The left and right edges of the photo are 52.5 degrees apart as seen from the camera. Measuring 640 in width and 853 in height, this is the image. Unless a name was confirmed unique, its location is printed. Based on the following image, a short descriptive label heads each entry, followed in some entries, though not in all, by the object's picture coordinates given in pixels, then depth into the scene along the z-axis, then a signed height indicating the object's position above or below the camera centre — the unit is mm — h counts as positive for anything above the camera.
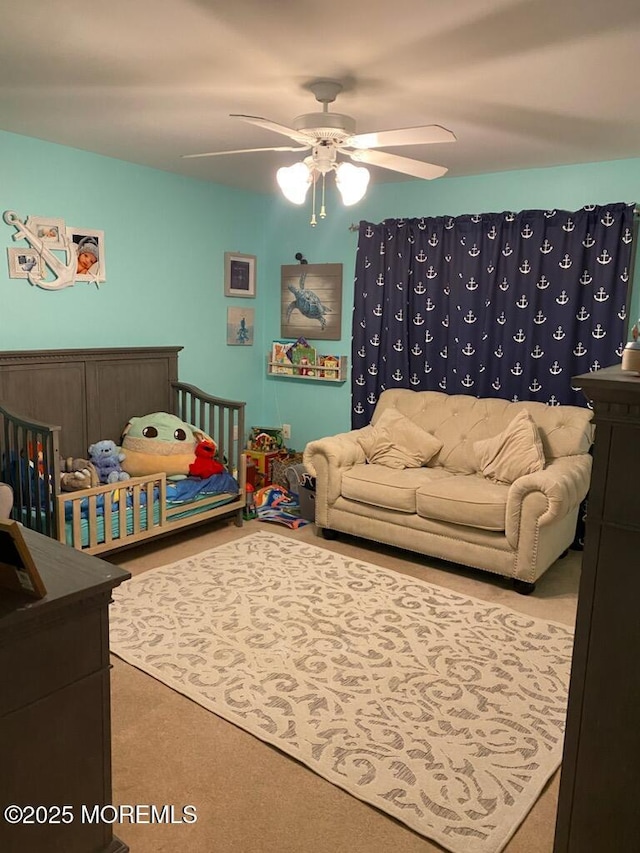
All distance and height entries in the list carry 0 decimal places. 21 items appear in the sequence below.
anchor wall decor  3760 +357
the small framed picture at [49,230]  3788 +483
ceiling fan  2506 +710
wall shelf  5098 -395
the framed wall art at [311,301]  5086 +164
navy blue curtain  3902 +170
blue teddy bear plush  3818 -868
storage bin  4438 -1232
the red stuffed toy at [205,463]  4098 -912
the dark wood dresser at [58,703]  1213 -760
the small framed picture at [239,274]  5120 +356
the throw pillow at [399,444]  4188 -764
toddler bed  3355 -720
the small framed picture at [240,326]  5219 -56
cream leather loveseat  3402 -889
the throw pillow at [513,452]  3688 -707
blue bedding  3922 -1051
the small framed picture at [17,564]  1185 -472
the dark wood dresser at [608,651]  1338 -681
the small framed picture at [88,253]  4023 +379
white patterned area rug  2039 -1399
